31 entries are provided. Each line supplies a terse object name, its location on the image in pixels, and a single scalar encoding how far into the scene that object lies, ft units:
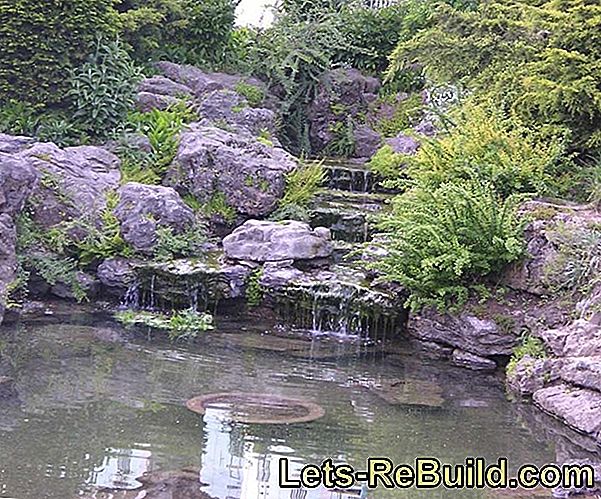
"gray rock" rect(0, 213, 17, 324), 30.63
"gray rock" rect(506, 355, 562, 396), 24.14
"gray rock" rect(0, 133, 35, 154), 37.38
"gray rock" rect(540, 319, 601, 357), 23.44
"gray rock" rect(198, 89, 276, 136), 46.25
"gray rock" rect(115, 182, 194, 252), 34.27
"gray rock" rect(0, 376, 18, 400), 21.49
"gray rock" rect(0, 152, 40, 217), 32.12
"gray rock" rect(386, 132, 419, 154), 46.90
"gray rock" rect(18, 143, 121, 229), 35.35
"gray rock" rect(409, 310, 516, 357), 27.91
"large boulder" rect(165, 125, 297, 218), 38.78
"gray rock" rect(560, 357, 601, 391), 21.95
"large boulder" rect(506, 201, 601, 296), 27.48
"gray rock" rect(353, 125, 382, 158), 53.47
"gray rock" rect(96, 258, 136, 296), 33.76
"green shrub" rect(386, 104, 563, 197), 32.27
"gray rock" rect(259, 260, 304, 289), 32.58
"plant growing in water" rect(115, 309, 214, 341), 30.55
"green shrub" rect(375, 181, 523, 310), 28.55
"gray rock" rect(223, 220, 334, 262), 33.60
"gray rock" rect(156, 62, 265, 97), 50.98
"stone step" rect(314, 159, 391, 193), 44.52
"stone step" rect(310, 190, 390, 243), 38.00
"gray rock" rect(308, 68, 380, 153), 54.03
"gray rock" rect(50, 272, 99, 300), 33.45
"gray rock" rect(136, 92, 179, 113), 46.65
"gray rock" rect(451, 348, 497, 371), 27.86
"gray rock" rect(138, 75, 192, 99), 48.42
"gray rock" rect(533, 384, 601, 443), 21.11
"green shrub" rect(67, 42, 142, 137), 43.65
